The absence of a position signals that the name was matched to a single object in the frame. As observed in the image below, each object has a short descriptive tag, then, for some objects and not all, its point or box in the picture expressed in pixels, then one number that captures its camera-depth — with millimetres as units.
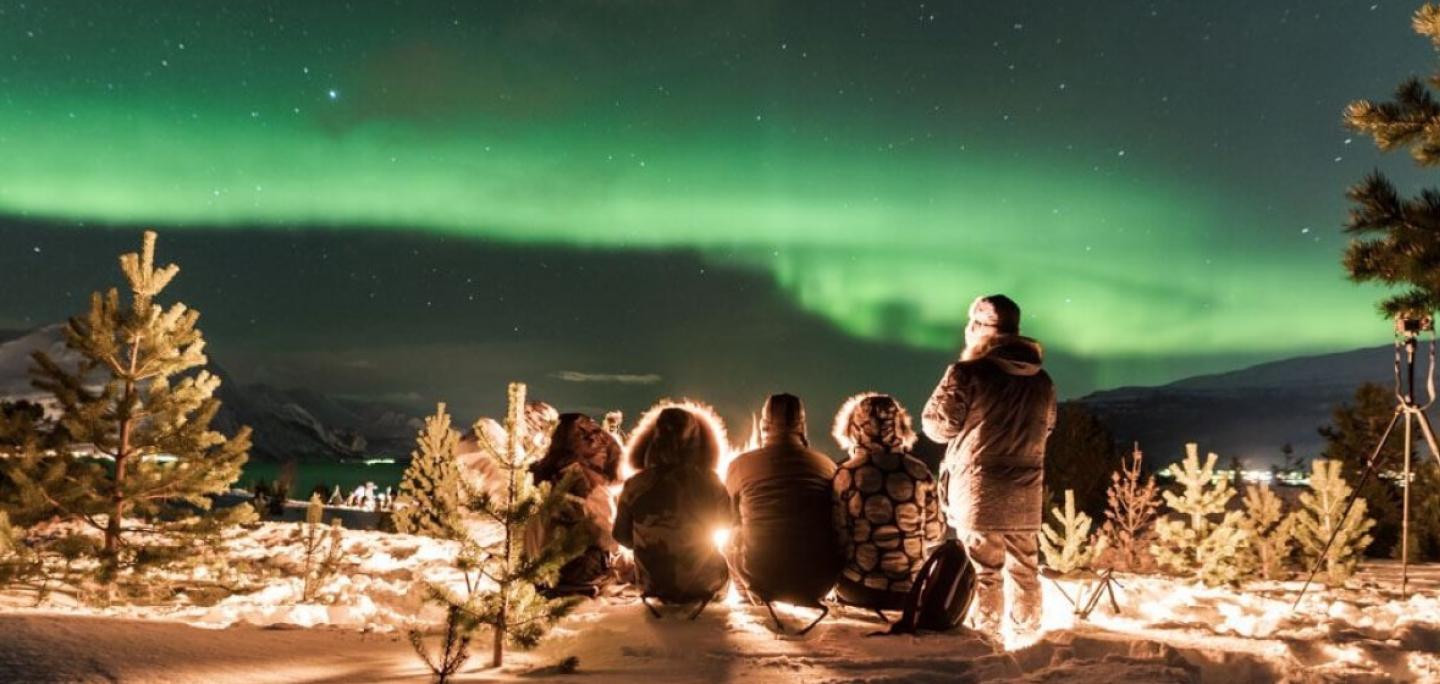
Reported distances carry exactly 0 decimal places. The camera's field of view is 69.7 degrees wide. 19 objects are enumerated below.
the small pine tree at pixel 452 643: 5195
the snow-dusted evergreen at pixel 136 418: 7965
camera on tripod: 8258
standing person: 7172
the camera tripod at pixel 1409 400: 8320
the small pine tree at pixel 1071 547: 10930
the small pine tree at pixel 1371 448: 16328
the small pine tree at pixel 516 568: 5680
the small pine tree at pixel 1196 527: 10820
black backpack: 6633
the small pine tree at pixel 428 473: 15242
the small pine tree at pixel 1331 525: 10430
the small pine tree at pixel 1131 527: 12336
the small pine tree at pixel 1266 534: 11258
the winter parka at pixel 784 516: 7355
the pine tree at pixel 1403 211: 7742
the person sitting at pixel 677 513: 7328
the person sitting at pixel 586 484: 8195
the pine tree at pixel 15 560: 7023
